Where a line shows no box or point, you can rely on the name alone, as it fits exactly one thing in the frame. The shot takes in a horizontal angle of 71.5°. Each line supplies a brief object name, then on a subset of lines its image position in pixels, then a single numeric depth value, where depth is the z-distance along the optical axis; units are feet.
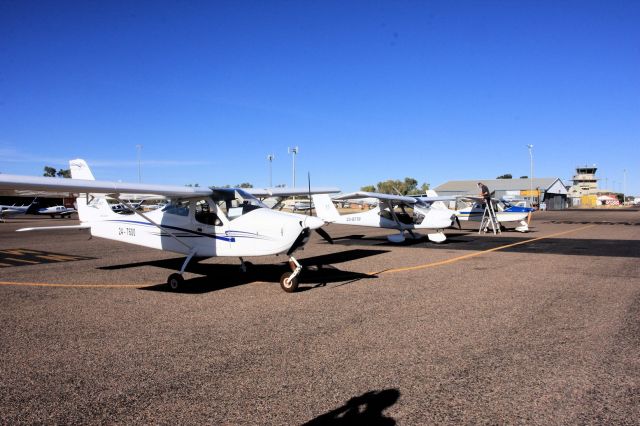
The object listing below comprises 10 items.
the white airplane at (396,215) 68.49
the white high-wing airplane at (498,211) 92.08
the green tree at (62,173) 337.23
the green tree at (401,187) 355.15
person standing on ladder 81.24
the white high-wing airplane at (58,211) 170.91
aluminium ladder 86.17
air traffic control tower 461.78
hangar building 298.35
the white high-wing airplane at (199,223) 29.78
